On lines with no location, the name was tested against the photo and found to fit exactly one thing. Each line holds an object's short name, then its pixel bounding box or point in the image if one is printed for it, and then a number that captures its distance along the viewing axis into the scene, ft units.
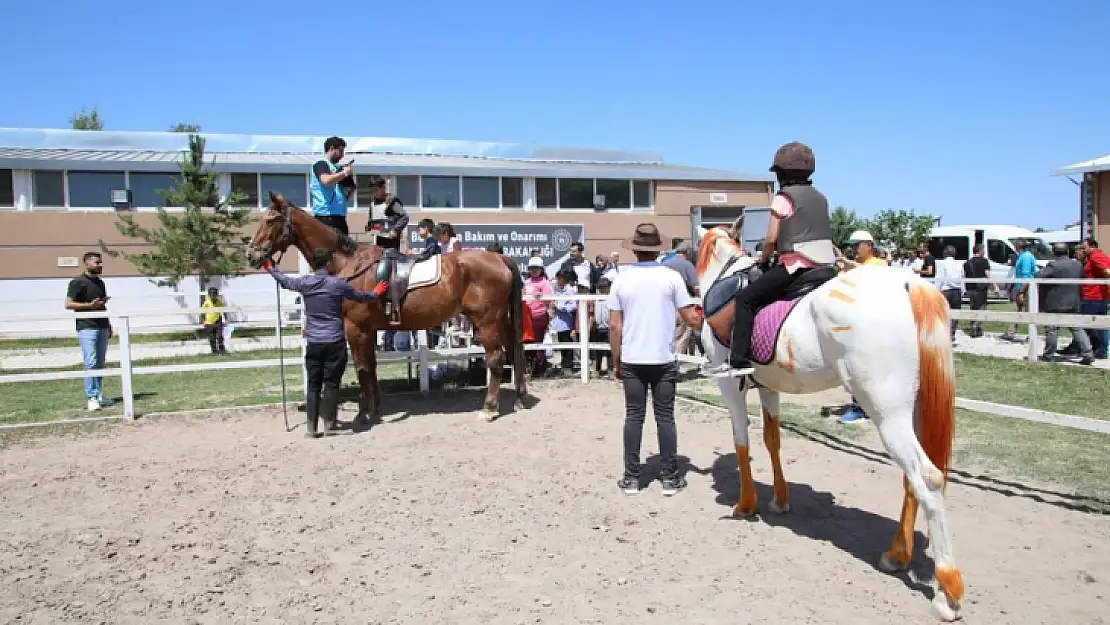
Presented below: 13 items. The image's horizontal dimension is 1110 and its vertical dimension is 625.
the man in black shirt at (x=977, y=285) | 54.90
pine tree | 69.05
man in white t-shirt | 19.07
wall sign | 56.85
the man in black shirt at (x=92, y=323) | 31.91
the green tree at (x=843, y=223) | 148.33
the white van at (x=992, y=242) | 86.99
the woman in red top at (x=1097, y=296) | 40.34
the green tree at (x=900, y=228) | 126.36
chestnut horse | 27.68
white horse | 13.06
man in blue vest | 28.19
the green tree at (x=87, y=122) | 181.57
